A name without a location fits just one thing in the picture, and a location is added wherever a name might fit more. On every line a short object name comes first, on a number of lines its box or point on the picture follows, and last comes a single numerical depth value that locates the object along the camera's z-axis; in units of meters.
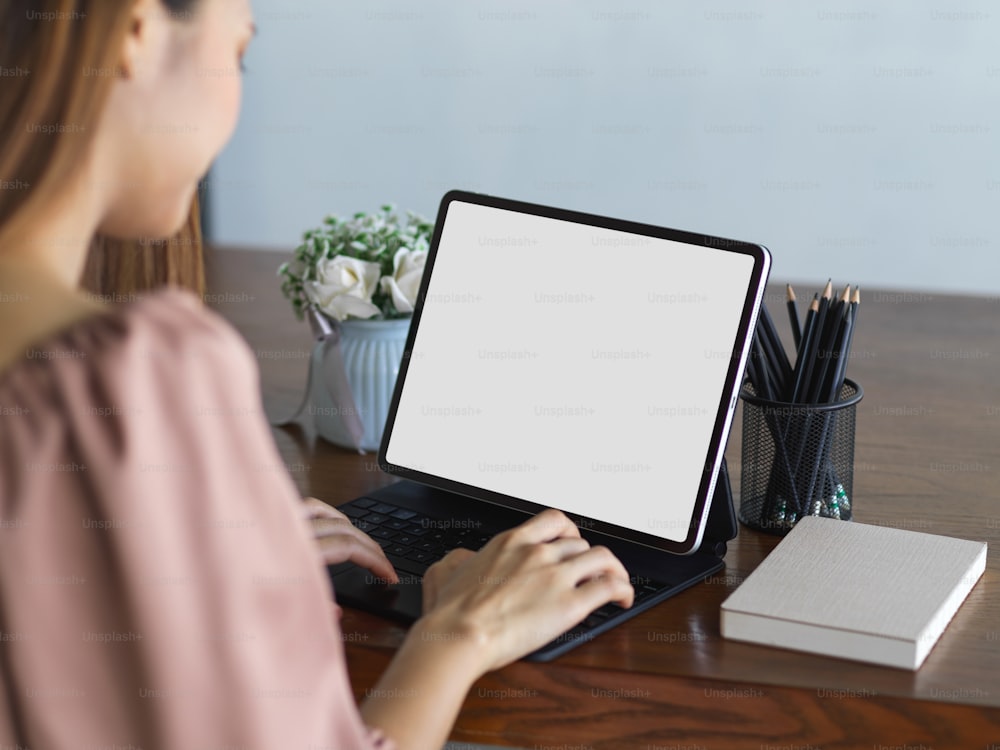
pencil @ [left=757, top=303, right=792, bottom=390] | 1.48
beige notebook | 1.30
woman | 1.11
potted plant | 1.67
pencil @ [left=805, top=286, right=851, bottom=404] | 1.48
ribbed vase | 1.68
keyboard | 1.38
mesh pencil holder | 1.47
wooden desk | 1.28
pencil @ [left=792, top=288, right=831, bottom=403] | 1.48
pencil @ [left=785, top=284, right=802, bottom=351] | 1.53
